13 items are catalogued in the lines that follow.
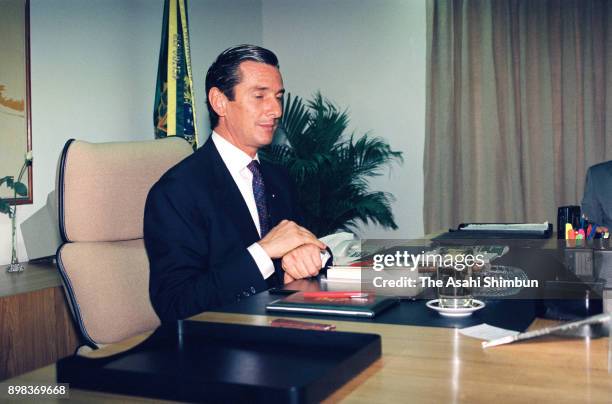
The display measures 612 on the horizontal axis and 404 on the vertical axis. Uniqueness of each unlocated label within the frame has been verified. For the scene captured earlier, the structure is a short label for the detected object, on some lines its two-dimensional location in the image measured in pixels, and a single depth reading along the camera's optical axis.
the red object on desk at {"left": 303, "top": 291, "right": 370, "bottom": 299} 1.39
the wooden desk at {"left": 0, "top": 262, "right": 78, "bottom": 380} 2.20
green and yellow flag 3.23
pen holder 2.51
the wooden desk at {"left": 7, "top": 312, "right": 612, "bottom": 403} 0.86
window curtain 4.40
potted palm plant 4.18
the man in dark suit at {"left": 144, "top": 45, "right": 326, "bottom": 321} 1.65
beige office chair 1.69
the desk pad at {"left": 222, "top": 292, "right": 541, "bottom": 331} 1.24
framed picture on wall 2.85
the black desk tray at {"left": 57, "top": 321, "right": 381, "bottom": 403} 0.82
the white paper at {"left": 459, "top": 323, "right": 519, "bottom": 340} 1.14
